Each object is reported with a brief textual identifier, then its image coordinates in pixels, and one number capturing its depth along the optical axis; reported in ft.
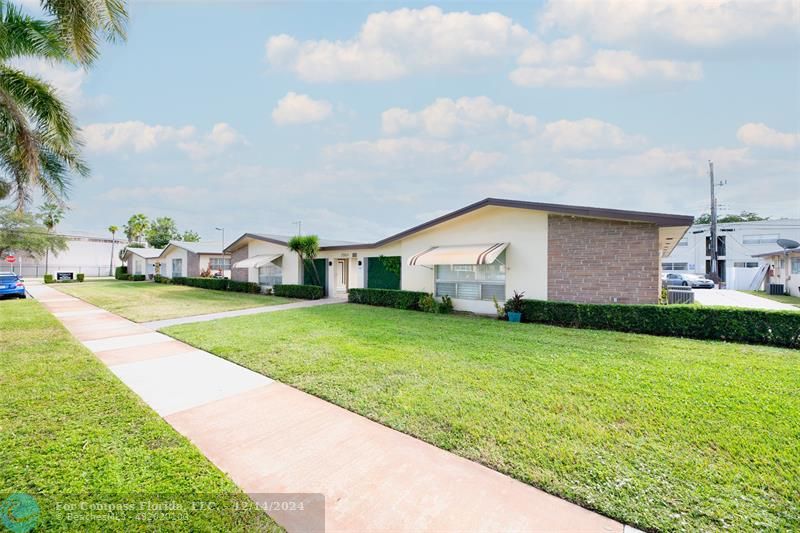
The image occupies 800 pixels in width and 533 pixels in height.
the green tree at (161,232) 240.12
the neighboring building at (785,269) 79.25
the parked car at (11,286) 69.05
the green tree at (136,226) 216.13
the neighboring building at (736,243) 135.44
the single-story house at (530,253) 38.78
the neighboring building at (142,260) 140.67
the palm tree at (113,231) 218.67
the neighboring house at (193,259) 113.39
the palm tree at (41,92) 26.22
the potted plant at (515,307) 42.94
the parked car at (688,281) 106.33
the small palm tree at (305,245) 73.31
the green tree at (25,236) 145.48
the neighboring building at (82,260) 192.09
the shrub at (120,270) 156.87
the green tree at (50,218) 177.66
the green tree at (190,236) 258.04
